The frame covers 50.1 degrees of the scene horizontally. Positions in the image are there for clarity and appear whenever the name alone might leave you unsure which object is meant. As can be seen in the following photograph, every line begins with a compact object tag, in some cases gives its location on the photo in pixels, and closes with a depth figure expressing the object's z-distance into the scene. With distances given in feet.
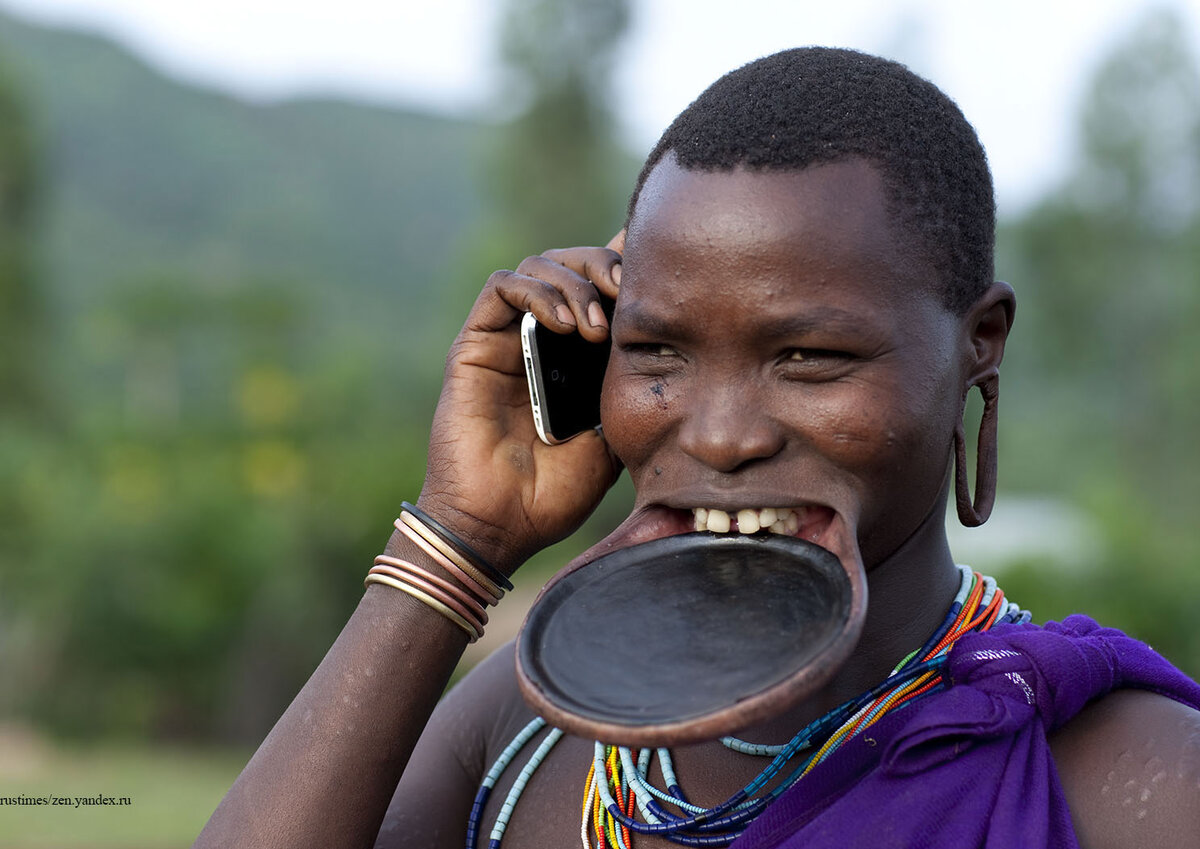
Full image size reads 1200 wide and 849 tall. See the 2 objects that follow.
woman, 6.13
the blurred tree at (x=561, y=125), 79.97
